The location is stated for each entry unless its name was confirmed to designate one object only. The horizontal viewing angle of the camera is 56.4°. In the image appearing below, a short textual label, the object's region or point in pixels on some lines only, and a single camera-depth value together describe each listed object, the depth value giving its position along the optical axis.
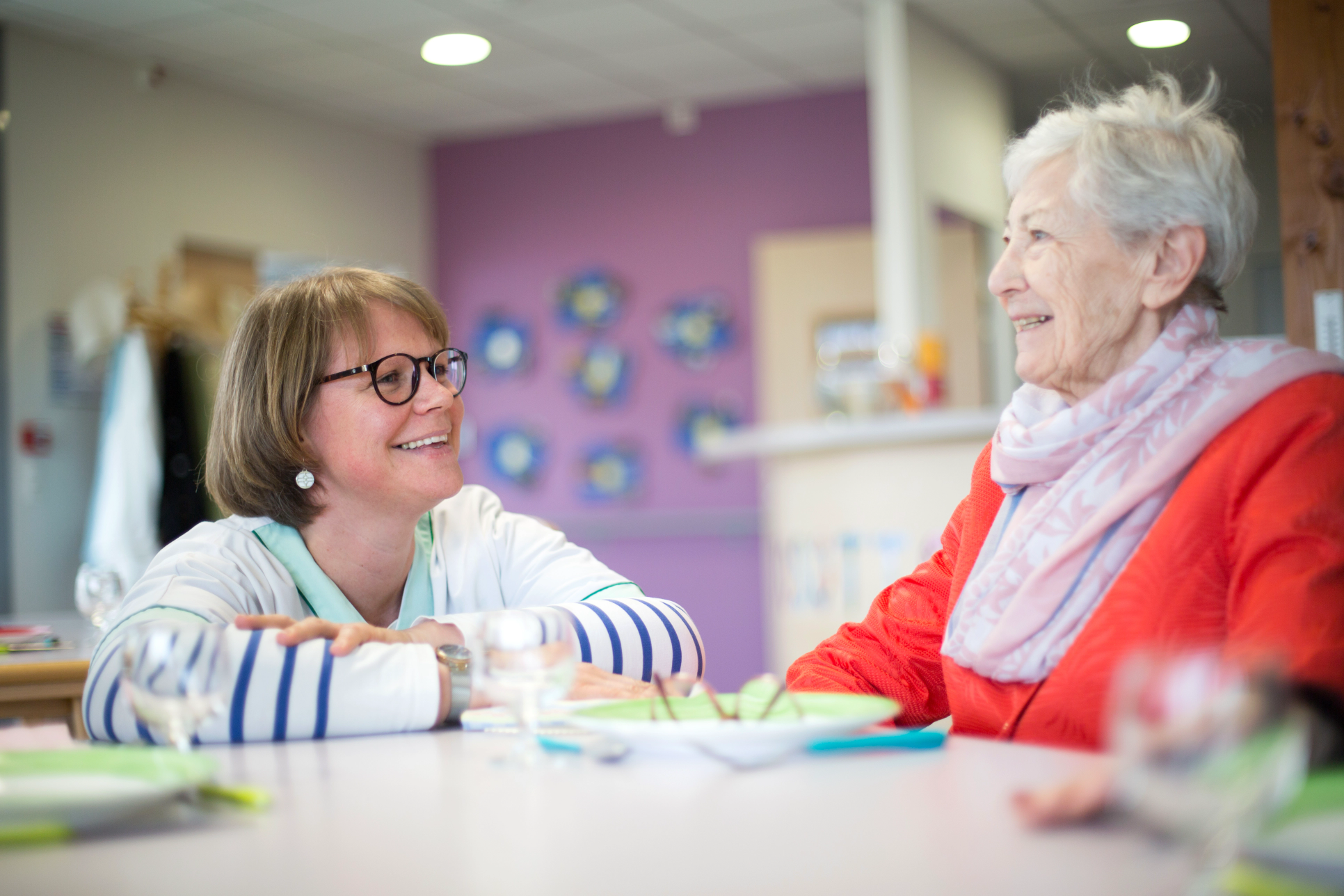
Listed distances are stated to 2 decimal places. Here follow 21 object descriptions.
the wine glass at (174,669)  0.99
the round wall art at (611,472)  5.99
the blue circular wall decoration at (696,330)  5.83
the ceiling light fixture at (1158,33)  4.70
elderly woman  1.14
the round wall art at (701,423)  5.84
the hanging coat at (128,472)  4.46
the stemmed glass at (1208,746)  0.61
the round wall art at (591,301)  6.07
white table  0.67
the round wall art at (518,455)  6.19
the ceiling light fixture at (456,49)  4.86
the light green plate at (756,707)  1.08
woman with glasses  1.50
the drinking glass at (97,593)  2.35
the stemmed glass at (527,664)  1.04
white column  4.59
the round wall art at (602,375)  6.02
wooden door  2.32
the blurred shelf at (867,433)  3.48
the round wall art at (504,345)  6.25
